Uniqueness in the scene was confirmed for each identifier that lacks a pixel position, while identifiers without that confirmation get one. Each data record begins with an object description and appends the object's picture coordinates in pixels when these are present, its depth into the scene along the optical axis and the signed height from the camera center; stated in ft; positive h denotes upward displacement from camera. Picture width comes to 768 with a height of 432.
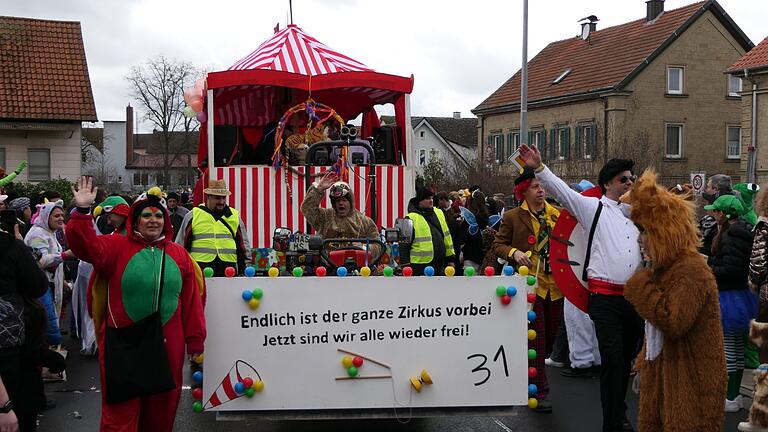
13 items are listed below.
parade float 18.65 -3.06
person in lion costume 16.79 -2.30
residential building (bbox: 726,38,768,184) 103.19 +9.82
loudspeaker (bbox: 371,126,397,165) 34.78 +1.87
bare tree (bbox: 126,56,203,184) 223.10 +22.85
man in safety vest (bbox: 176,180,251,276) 29.27 -1.24
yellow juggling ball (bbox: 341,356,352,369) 18.78 -3.37
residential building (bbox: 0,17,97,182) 101.14 +10.59
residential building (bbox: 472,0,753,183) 137.59 +15.06
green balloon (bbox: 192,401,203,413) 18.78 -4.29
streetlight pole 78.49 +9.61
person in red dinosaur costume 17.24 -1.76
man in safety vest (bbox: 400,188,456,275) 32.35 -1.47
